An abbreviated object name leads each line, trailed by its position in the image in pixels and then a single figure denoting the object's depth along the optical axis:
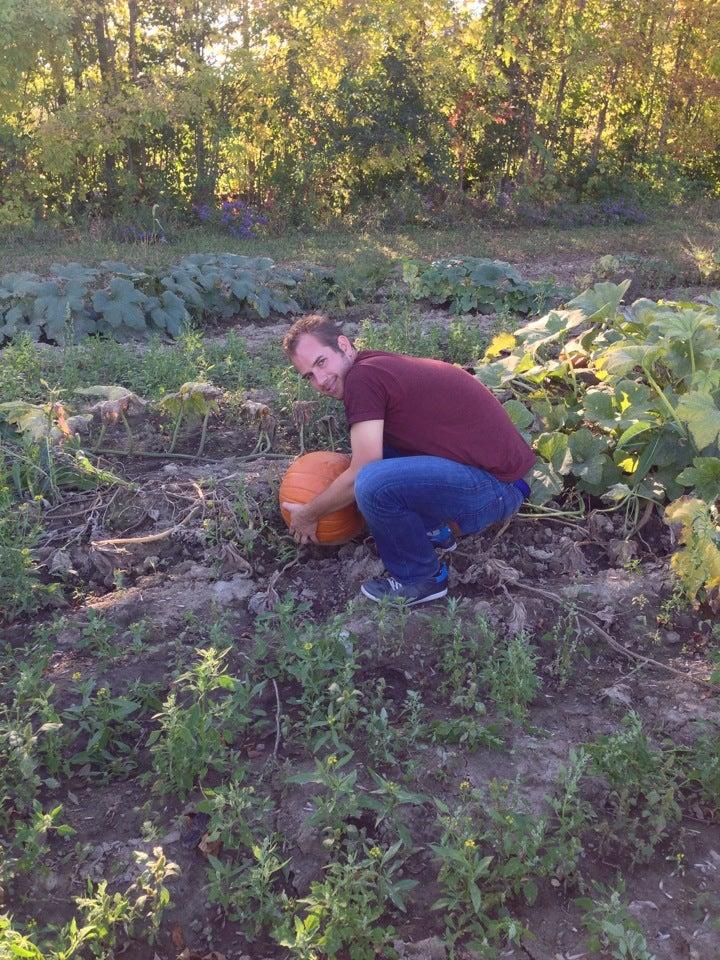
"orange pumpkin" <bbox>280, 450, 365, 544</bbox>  3.97
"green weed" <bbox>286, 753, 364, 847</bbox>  2.51
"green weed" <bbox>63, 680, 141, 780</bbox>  2.86
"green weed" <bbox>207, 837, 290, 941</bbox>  2.35
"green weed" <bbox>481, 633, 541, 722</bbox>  3.04
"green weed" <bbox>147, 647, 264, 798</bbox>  2.71
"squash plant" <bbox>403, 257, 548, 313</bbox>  7.72
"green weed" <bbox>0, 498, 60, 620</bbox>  3.56
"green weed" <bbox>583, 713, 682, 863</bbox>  2.60
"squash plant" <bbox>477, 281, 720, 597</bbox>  3.82
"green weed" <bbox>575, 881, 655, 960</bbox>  2.18
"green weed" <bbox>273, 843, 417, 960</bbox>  2.20
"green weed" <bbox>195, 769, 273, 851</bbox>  2.53
